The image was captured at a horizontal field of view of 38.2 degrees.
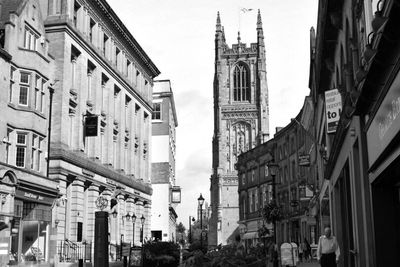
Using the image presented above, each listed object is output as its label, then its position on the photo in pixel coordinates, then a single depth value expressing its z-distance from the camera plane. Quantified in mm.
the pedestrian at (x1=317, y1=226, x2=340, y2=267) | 16500
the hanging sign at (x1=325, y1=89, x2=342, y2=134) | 19891
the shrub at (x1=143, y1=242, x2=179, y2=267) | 26797
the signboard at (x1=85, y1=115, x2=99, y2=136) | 40062
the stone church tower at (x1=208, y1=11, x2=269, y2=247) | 137000
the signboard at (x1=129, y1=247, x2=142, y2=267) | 27625
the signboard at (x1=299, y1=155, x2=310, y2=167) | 47469
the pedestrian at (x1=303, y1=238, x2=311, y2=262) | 40769
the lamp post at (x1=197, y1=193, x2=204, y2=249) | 40703
